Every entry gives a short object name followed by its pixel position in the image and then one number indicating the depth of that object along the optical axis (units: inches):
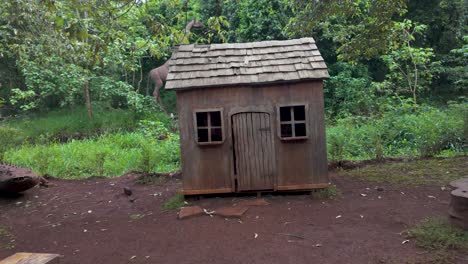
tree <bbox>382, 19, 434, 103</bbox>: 563.8
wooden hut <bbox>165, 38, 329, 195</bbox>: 269.1
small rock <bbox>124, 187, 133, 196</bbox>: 311.1
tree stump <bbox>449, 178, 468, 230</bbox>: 187.5
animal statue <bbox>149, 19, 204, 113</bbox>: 658.8
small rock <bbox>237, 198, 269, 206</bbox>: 261.1
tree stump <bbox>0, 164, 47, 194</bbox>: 307.6
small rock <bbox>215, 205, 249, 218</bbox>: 242.2
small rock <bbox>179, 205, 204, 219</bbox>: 246.3
